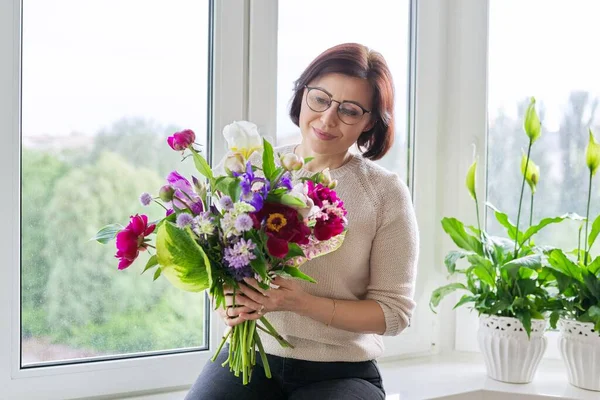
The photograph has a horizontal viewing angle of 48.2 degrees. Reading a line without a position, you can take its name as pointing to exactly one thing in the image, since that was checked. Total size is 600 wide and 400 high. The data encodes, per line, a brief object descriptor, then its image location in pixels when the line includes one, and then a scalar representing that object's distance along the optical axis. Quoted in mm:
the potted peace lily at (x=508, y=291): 1935
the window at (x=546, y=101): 2191
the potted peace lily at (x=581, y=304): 1884
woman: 1536
